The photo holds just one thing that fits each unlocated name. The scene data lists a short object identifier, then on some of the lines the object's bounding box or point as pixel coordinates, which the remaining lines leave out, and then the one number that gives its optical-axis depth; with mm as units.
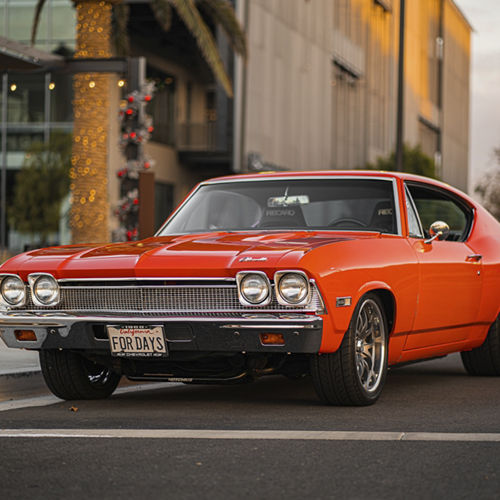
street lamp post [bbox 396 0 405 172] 26281
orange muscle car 7000
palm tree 18234
